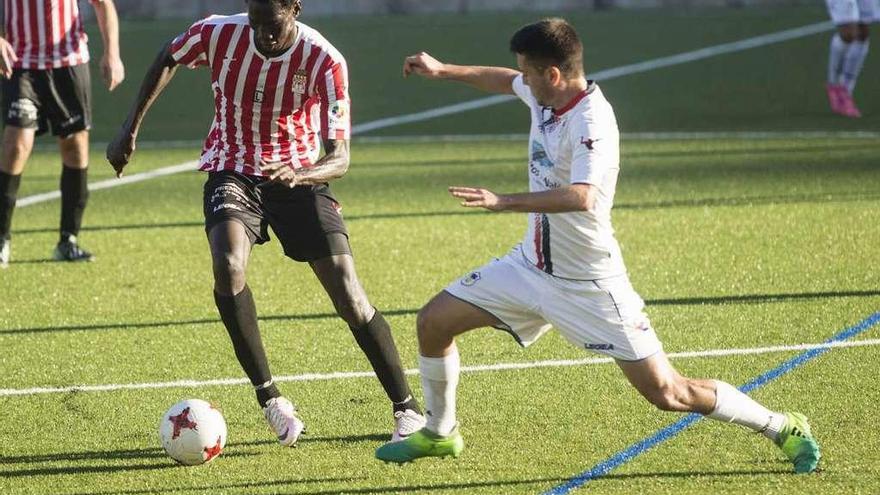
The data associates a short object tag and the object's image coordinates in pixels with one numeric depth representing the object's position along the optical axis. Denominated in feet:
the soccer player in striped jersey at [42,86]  63.46
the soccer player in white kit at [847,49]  100.12
